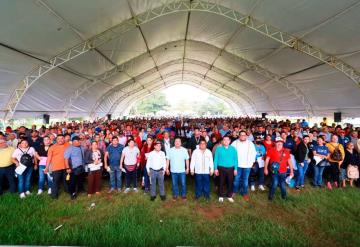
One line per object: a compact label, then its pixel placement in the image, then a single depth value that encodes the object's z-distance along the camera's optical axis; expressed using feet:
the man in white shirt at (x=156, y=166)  15.23
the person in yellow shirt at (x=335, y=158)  17.51
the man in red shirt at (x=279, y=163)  15.02
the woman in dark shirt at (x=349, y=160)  17.75
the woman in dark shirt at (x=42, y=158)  16.42
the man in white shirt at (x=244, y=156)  15.53
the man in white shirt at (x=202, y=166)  15.19
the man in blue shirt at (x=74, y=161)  15.64
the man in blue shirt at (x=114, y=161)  16.69
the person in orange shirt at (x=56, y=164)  15.42
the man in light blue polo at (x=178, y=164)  15.34
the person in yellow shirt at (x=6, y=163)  15.30
